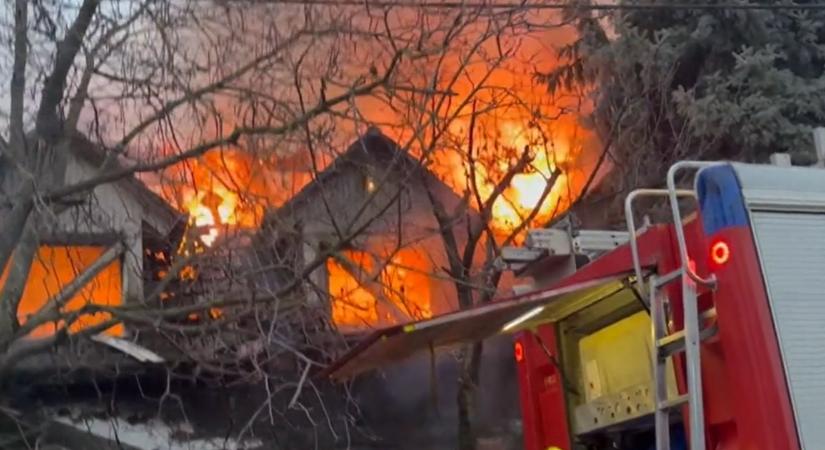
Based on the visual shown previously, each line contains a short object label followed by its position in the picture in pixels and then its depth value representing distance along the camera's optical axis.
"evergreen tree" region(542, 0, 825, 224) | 11.15
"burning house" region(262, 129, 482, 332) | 9.52
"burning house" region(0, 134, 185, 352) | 9.27
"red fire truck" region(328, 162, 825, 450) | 3.18
